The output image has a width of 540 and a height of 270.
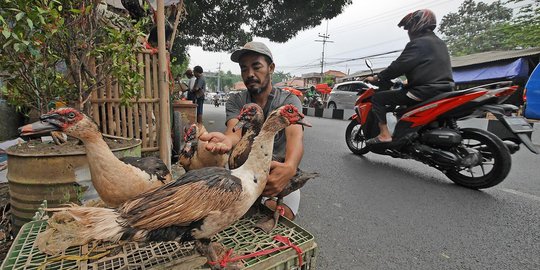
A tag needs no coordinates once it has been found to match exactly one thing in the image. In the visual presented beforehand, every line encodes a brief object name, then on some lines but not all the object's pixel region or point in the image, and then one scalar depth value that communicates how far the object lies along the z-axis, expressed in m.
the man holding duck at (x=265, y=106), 1.64
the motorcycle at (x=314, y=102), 17.00
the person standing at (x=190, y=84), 8.55
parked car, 14.61
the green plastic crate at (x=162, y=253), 1.11
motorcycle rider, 3.23
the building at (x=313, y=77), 41.54
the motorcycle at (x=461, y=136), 2.87
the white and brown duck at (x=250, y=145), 1.67
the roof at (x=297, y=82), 44.89
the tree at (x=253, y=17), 8.08
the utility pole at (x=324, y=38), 37.84
